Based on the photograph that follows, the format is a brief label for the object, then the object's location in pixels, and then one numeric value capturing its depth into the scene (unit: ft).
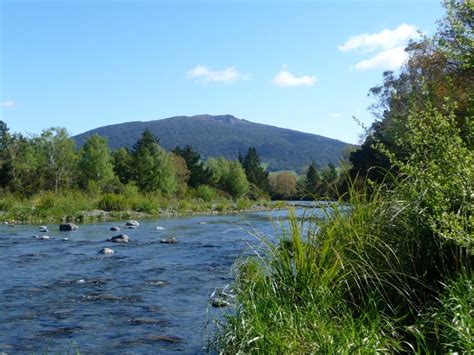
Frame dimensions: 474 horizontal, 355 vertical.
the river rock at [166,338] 21.96
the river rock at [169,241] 59.31
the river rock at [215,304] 25.65
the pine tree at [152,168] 170.81
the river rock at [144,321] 25.08
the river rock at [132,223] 84.38
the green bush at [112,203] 118.32
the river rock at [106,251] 50.48
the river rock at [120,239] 60.68
